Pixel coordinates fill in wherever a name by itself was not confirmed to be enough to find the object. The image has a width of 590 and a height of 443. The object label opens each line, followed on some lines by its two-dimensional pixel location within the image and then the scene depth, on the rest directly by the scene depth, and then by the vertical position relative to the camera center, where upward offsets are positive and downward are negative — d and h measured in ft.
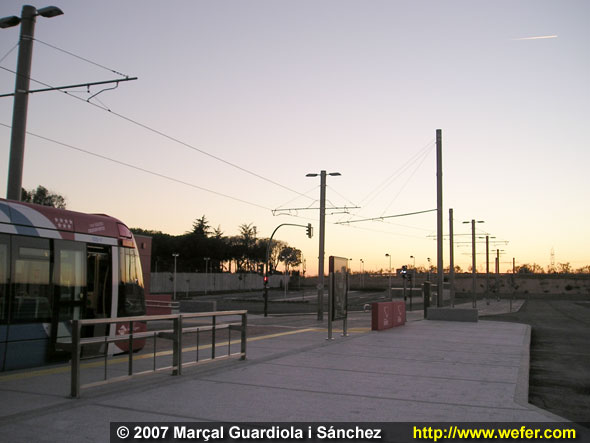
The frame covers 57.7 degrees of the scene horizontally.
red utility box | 63.15 -5.47
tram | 30.37 -0.85
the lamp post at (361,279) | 403.95 -6.67
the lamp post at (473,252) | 151.06 +5.72
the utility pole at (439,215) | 84.88 +9.13
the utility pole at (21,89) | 36.42 +12.25
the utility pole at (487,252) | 181.80 +7.13
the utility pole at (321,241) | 88.99 +4.75
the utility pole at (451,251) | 110.83 +4.37
